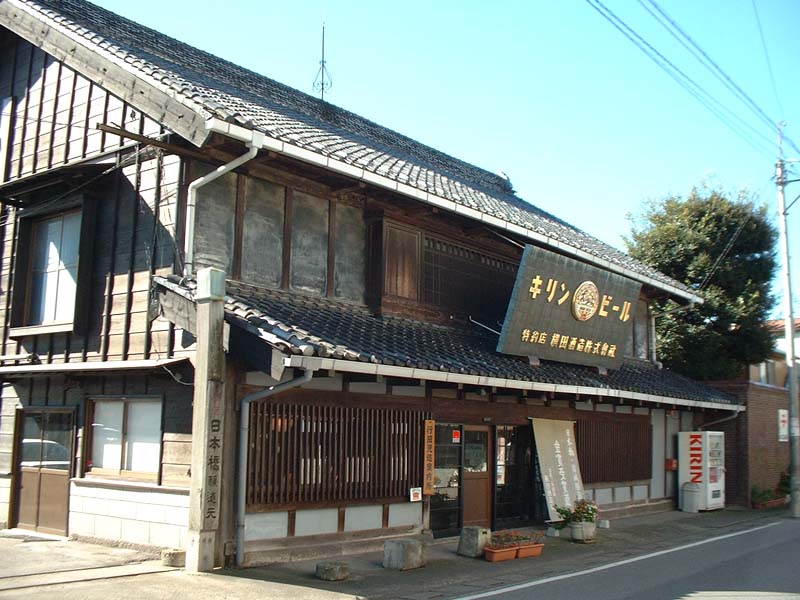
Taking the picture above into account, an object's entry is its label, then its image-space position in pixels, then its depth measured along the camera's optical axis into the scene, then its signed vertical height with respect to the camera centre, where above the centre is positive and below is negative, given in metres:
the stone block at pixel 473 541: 12.04 -2.43
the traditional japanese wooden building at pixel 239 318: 10.26 +1.07
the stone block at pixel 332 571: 9.66 -2.39
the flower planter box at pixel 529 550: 12.32 -2.64
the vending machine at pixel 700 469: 20.67 -2.03
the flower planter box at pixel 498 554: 11.81 -2.59
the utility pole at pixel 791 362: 20.05 +1.02
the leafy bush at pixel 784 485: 24.05 -2.77
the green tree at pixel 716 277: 24.30 +3.97
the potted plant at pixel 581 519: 14.41 -2.44
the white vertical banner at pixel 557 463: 15.53 -1.50
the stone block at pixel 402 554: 10.73 -2.39
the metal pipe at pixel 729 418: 22.39 -0.63
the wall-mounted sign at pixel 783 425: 24.67 -0.87
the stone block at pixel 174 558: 9.63 -2.27
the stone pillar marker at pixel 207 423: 9.36 -0.52
